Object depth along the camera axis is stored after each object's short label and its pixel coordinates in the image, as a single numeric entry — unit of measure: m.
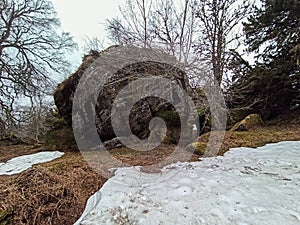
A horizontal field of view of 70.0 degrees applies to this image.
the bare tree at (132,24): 4.83
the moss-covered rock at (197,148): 4.48
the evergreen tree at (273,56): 6.25
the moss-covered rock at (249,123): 6.27
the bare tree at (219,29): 5.12
